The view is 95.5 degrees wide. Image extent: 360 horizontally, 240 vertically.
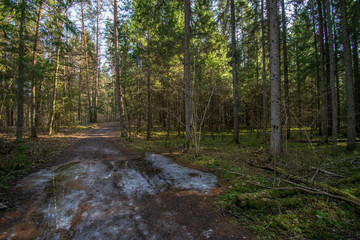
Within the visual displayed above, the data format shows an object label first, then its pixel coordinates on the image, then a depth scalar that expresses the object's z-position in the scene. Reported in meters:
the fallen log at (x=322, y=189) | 3.13
